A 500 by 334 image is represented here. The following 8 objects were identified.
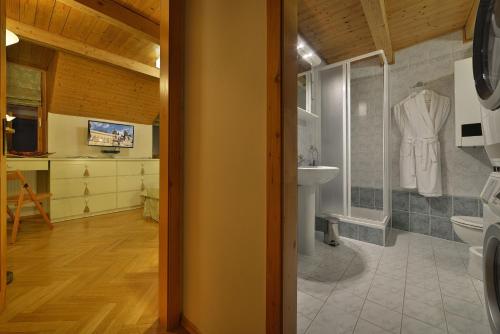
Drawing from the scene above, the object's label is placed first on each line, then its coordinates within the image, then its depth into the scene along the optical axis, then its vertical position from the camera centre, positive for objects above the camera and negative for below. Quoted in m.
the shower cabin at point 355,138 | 2.72 +0.38
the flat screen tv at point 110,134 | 3.95 +0.62
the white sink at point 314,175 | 1.88 -0.07
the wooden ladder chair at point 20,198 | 2.50 -0.36
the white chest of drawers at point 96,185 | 3.24 -0.29
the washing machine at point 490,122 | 0.96 +0.20
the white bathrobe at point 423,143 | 2.64 +0.29
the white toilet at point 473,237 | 1.71 -0.57
